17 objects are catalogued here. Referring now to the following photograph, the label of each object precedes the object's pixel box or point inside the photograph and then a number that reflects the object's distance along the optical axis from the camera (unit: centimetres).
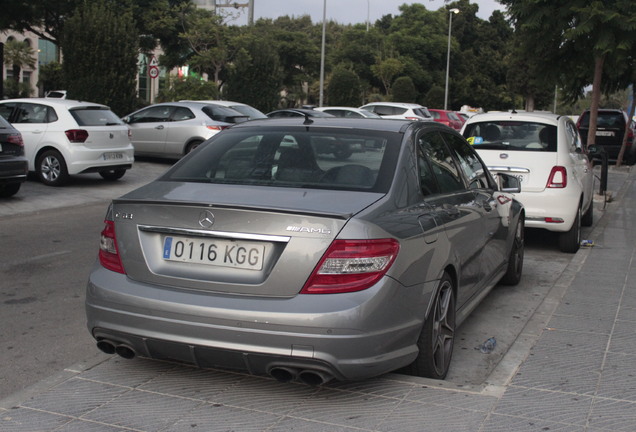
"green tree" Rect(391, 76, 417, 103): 6019
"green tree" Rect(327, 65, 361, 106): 4509
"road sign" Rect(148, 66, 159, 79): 2828
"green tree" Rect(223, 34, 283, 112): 2895
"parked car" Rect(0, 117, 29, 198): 1181
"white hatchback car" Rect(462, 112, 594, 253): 909
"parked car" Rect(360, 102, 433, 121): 3225
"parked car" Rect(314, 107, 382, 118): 2676
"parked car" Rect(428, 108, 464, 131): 3713
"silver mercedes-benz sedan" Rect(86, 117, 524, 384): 380
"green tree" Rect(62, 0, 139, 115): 2002
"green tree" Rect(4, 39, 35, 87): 5517
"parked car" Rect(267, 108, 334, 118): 2215
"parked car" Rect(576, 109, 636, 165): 2422
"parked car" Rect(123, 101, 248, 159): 1889
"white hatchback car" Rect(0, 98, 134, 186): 1430
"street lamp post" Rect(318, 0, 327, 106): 3953
